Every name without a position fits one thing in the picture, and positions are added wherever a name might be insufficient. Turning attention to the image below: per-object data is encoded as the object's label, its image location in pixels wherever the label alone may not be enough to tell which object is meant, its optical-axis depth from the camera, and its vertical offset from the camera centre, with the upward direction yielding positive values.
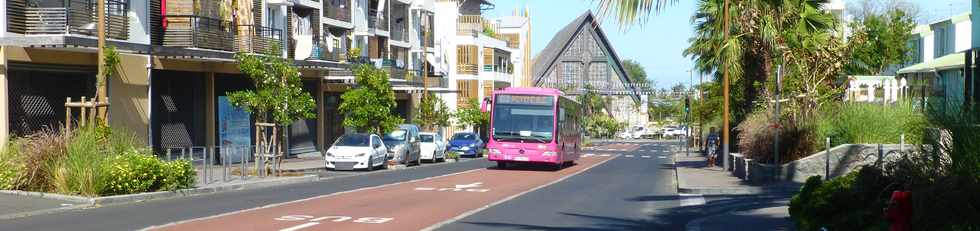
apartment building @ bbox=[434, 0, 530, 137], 85.00 +3.72
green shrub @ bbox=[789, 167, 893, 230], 10.89 -1.06
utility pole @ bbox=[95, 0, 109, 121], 24.67 +0.80
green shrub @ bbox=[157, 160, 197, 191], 23.33 -1.54
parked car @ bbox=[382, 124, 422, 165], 44.41 -1.72
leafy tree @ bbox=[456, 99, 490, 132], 73.63 -0.98
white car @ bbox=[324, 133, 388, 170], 38.66 -1.76
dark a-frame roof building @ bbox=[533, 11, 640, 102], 138.12 +4.50
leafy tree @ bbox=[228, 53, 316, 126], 32.09 +0.27
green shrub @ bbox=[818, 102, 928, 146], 25.11 -0.51
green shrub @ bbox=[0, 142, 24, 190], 21.80 -1.26
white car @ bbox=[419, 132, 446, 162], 50.06 -2.03
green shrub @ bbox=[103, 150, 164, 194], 21.61 -1.38
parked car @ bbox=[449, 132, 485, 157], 60.66 -2.31
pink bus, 38.00 -0.84
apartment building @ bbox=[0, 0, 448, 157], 30.72 +1.40
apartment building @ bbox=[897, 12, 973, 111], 39.01 +2.31
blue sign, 43.38 -0.92
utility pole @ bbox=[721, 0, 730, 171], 32.99 -0.84
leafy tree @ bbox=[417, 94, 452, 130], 62.22 -0.73
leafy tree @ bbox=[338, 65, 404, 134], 45.66 -0.13
